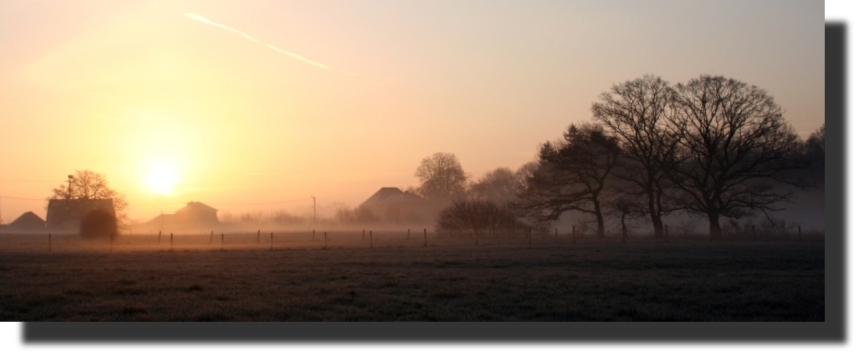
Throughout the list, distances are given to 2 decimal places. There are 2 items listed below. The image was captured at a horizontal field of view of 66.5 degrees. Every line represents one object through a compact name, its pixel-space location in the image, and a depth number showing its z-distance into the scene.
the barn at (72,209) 54.44
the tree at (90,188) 59.25
